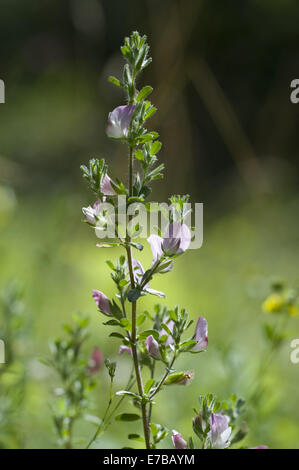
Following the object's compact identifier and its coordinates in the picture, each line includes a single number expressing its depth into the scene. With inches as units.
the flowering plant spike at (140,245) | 36.2
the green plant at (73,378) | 39.3
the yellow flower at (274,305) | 42.0
